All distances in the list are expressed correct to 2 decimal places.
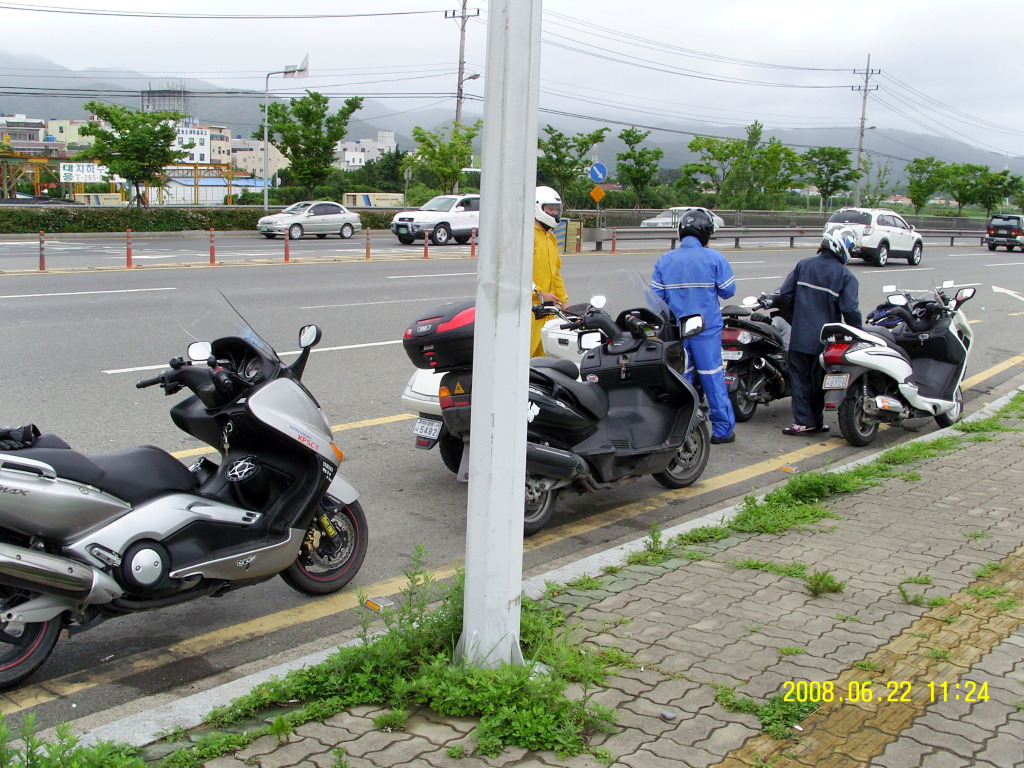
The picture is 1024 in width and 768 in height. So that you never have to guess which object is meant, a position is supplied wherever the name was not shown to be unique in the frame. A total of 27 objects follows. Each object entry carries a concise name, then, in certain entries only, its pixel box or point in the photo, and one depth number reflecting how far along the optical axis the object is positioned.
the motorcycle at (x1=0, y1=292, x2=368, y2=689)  3.58
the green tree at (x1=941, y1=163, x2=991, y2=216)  59.16
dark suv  40.19
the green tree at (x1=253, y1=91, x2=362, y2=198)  42.84
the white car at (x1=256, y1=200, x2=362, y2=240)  33.34
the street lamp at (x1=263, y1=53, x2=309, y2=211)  42.69
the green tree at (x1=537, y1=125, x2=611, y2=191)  47.38
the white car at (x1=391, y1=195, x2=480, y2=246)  31.50
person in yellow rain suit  7.45
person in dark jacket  7.89
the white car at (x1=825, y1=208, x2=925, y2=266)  29.28
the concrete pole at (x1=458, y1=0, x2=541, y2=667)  3.29
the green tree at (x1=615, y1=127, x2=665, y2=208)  47.88
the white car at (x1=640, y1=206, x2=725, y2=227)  37.64
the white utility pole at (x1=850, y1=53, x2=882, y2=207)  64.59
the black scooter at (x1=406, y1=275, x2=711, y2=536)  5.25
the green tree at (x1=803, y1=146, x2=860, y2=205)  54.31
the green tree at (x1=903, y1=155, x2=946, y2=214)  58.34
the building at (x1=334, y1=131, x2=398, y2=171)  173.38
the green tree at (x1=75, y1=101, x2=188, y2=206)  34.56
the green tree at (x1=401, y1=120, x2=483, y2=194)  44.62
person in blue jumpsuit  7.22
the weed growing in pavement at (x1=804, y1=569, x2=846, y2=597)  4.48
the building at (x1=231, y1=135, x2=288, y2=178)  159.62
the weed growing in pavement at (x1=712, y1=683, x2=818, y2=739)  3.29
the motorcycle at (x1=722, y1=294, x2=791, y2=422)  8.38
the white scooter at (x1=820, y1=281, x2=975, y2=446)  7.68
